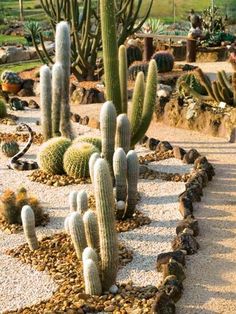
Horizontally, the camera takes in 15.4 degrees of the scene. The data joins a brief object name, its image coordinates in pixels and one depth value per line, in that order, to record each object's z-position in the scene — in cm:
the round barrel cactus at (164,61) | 2128
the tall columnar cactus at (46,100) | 1263
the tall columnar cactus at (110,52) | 1061
